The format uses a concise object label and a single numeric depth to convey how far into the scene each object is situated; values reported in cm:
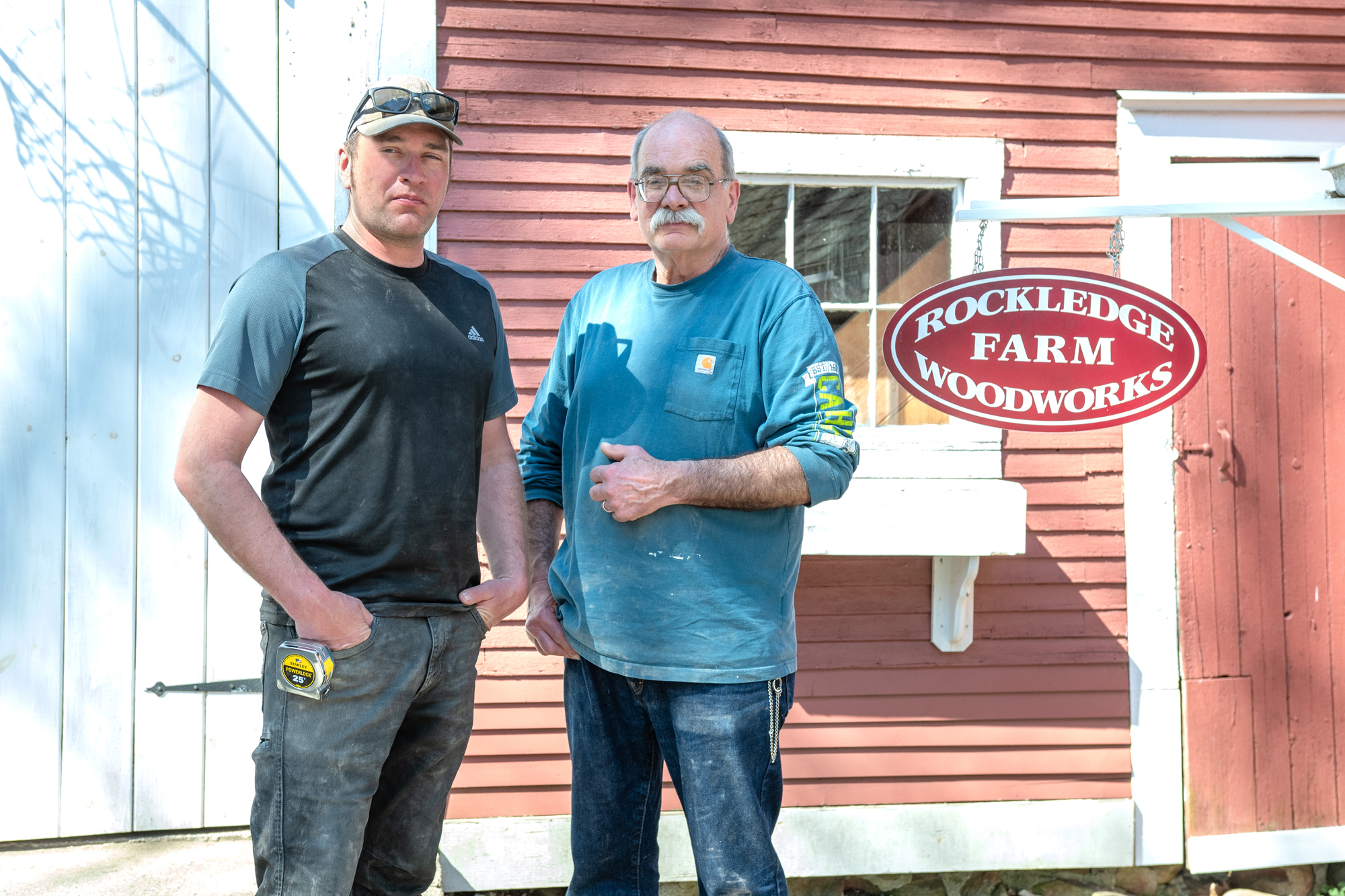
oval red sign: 264
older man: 176
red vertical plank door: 341
